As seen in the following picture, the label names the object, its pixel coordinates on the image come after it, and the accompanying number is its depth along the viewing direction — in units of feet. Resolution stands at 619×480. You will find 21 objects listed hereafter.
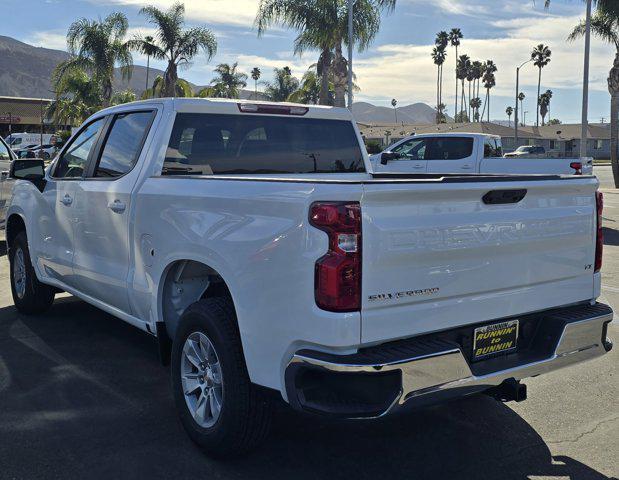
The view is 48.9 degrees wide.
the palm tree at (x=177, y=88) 110.63
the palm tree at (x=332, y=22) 84.99
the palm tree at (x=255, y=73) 351.58
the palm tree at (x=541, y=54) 301.84
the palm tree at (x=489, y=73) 348.79
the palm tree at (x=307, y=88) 138.31
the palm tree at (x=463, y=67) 333.83
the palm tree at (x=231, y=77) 221.05
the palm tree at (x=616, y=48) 80.64
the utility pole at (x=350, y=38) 78.28
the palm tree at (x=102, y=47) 113.91
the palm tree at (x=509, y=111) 468.34
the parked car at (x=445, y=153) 52.60
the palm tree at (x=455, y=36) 295.28
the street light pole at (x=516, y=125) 210.96
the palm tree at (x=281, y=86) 216.13
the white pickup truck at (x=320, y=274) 9.85
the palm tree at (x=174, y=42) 103.45
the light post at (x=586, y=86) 80.43
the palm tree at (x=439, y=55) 301.84
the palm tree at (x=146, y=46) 104.94
